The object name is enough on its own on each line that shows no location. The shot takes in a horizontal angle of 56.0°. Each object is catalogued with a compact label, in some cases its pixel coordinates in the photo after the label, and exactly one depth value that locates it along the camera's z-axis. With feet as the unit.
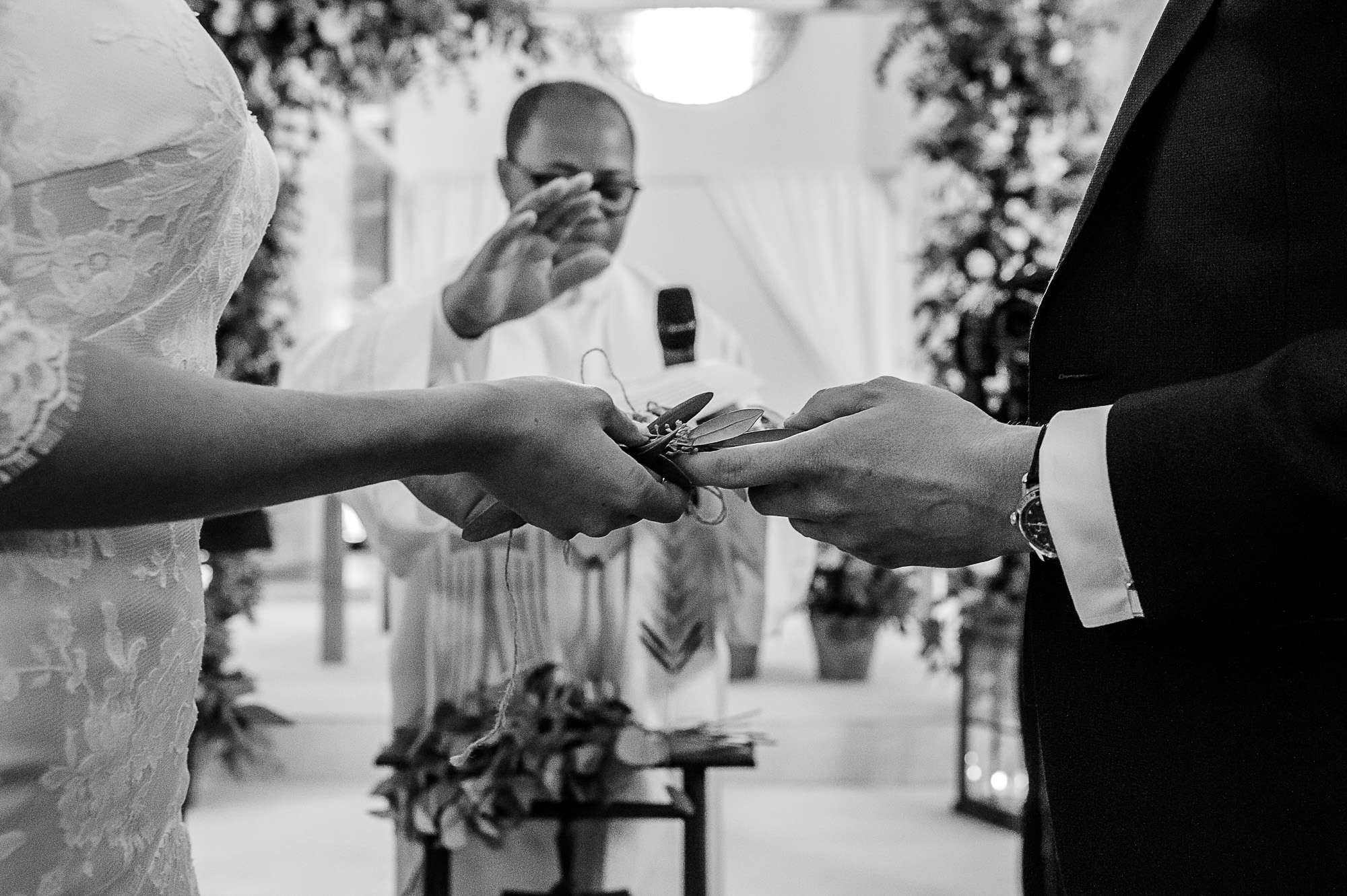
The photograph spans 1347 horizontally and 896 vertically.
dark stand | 7.32
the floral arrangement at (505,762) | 7.25
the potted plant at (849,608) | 18.53
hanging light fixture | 17.63
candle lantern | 14.10
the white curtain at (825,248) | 28.45
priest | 7.29
